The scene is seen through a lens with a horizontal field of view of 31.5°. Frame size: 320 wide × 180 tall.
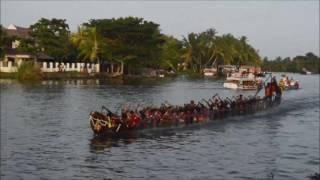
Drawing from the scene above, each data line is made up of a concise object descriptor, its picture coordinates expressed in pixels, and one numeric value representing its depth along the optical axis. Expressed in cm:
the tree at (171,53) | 13675
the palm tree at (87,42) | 10569
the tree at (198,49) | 15612
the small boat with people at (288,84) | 8401
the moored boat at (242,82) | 8612
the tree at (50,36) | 9850
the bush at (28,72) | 9100
